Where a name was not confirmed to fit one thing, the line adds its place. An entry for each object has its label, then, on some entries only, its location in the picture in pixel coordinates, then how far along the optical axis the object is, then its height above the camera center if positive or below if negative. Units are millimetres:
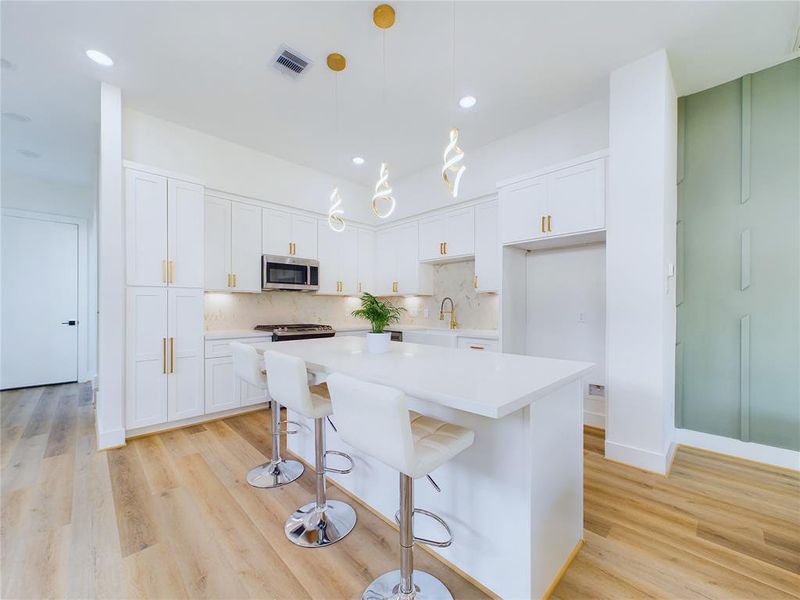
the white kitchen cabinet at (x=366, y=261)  5145 +594
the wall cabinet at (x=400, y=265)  4734 +511
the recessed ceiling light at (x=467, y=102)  3048 +1847
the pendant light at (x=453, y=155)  1921 +875
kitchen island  1271 -709
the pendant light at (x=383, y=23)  2074 +1793
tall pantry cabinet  3025 -5
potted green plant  2082 -127
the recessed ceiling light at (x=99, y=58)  2502 +1855
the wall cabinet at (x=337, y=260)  4676 +570
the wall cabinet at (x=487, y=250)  3746 +579
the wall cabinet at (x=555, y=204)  2840 +895
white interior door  4551 -56
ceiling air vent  2467 +1835
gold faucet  4531 -211
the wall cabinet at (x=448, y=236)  4102 +835
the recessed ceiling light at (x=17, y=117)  3254 +1801
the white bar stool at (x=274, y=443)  2230 -1064
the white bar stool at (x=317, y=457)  1683 -890
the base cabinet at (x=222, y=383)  3461 -906
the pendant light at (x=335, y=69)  2510 +1824
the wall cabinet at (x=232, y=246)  3678 +612
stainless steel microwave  4008 +325
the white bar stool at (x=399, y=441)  1094 -546
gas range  3828 -399
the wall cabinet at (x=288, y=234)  4129 +849
